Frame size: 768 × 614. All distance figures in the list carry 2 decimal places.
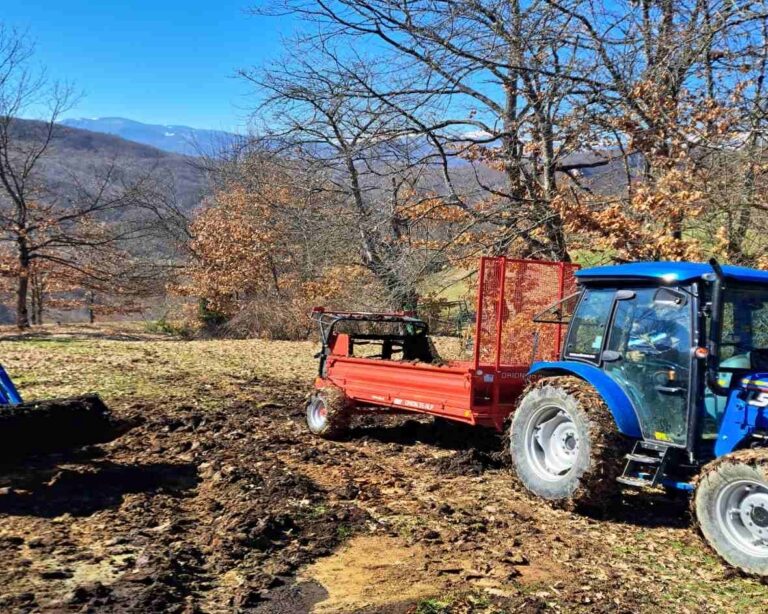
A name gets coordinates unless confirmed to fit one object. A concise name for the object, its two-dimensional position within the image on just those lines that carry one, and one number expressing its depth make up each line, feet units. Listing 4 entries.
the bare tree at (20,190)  81.25
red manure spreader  21.88
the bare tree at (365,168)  35.96
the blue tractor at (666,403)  14.02
